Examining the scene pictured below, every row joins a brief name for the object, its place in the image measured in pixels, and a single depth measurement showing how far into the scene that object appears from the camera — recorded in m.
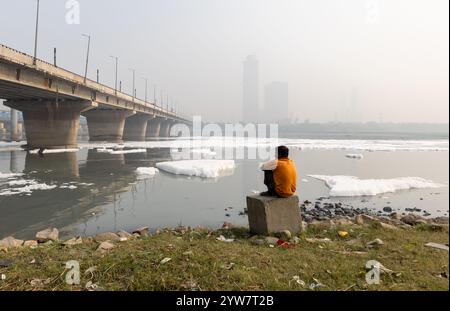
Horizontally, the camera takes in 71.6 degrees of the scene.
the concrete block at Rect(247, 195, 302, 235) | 6.77
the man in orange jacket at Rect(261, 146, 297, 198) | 6.87
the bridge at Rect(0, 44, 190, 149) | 27.72
